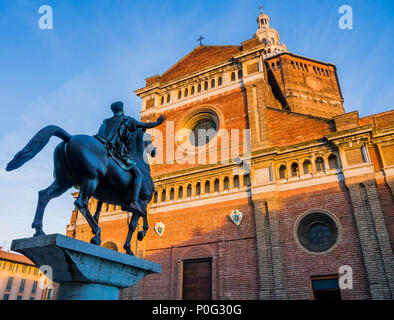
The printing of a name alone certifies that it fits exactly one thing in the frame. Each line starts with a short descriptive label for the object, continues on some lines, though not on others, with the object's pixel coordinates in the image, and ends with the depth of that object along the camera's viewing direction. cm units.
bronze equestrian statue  527
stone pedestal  430
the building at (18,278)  4747
